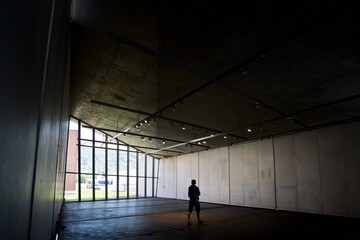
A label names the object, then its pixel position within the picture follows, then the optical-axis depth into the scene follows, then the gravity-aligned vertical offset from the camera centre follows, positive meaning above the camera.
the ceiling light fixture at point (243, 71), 7.02 +2.67
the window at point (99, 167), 17.80 -0.35
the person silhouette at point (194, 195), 8.59 -1.10
